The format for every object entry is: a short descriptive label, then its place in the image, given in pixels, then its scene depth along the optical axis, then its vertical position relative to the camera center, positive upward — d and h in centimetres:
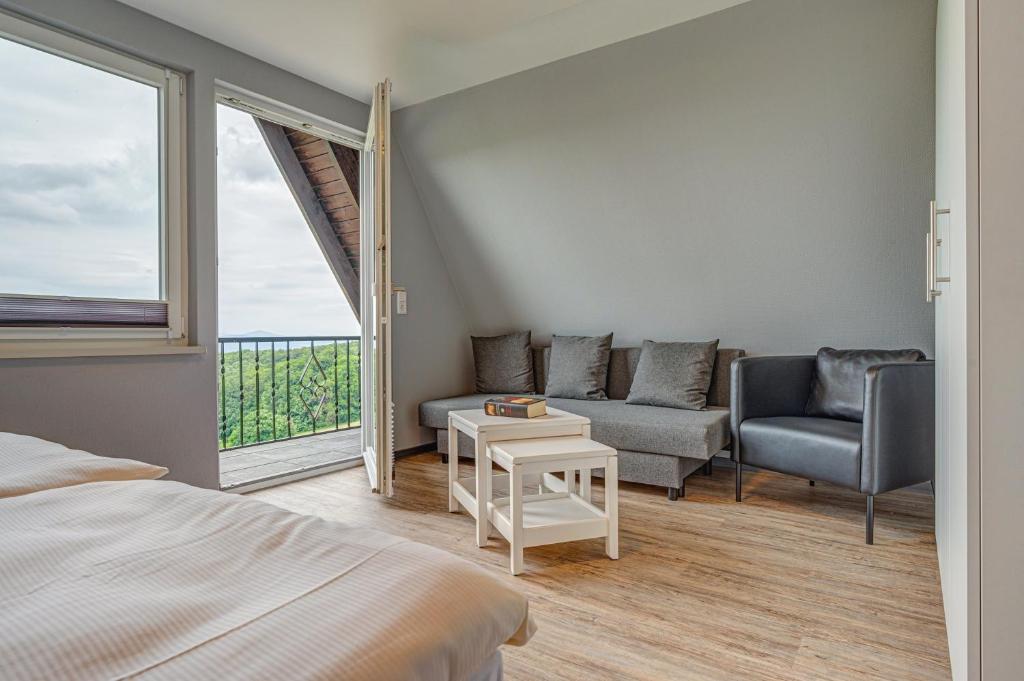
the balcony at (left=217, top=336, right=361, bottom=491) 462 -60
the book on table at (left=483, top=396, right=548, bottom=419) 276 -35
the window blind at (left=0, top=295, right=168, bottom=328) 247 +10
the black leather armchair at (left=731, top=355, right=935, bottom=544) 255 -50
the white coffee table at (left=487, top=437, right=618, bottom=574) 230 -70
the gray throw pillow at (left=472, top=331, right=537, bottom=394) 452 -24
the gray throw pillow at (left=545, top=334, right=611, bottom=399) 411 -26
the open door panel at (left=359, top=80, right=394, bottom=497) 316 +22
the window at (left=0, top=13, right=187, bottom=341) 249 +66
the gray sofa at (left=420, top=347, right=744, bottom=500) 316 -56
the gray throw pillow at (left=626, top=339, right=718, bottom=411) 367 -28
